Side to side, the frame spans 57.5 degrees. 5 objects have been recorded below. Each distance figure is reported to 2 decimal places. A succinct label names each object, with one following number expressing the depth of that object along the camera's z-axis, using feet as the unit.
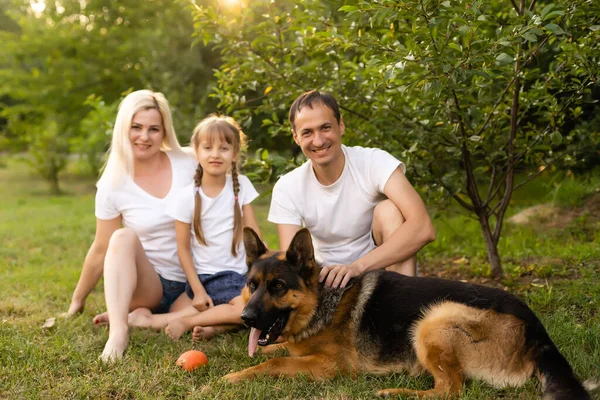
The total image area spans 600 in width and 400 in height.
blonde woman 15.39
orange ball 11.44
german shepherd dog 9.84
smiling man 12.71
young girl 14.84
